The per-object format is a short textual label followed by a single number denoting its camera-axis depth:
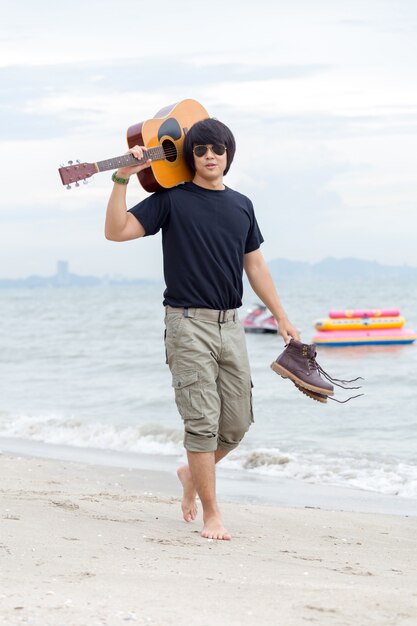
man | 7.37
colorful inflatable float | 37.98
